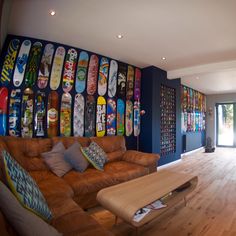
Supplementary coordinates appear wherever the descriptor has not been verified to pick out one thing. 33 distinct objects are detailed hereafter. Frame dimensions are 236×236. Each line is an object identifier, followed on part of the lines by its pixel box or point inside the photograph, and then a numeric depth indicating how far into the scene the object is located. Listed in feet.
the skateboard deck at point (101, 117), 11.91
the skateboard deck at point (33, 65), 9.43
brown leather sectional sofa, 4.40
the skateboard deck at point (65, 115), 10.37
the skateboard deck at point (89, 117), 11.35
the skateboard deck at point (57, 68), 10.16
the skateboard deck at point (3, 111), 8.61
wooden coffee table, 5.30
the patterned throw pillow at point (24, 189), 3.62
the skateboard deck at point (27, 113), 9.17
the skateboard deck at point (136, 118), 14.50
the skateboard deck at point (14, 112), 8.86
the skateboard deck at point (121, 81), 13.21
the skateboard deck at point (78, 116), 10.89
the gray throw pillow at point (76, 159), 8.55
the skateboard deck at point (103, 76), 12.06
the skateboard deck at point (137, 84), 14.46
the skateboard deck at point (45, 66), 9.80
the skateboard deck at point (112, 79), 12.64
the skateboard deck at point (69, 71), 10.55
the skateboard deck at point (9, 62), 8.84
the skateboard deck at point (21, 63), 9.12
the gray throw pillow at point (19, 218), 2.94
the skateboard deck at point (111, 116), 12.54
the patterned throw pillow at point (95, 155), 9.11
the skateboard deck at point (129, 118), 13.75
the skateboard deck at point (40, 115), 9.57
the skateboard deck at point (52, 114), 9.95
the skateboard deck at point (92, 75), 11.55
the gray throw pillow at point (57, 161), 8.06
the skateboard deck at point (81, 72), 11.04
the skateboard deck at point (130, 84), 13.87
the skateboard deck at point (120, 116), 13.16
